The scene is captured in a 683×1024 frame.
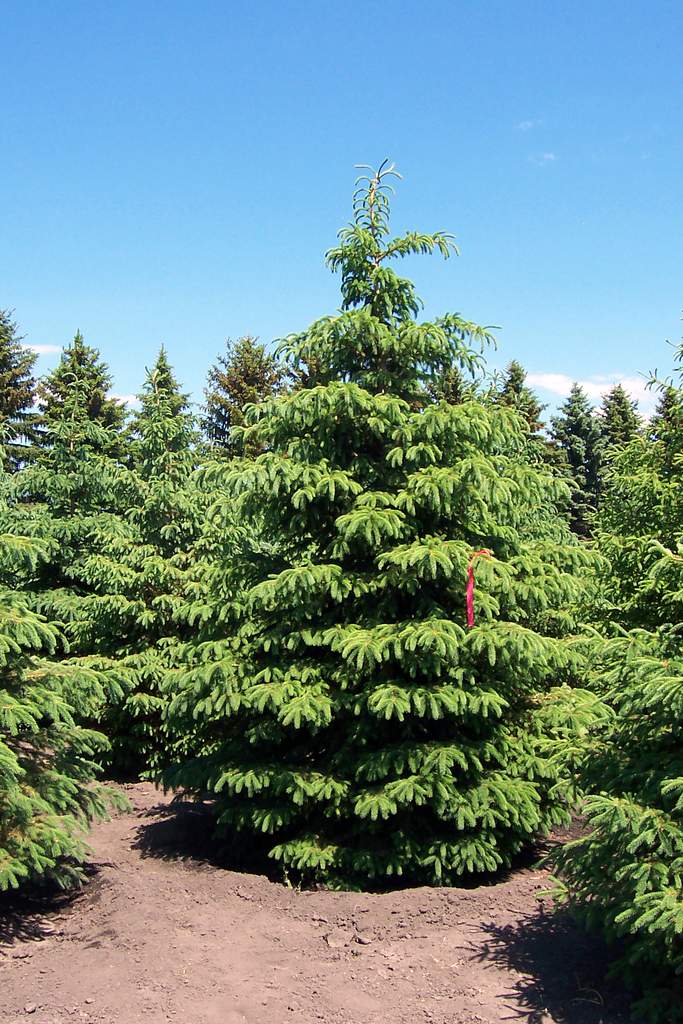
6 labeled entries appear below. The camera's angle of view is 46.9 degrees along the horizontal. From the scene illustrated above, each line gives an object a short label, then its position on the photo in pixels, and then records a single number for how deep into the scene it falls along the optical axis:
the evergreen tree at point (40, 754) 5.36
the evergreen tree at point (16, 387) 27.47
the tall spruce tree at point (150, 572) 10.14
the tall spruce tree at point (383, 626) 6.24
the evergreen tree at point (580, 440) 33.62
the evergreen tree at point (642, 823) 4.03
